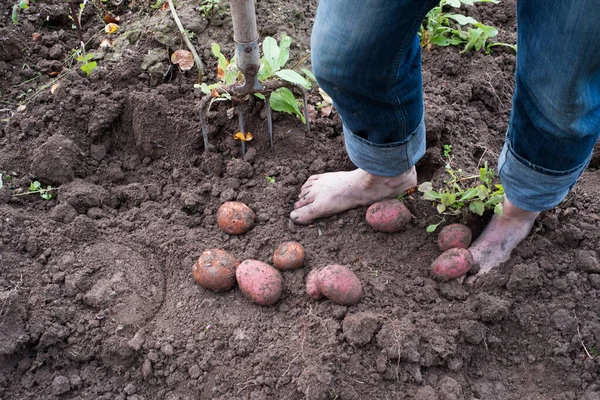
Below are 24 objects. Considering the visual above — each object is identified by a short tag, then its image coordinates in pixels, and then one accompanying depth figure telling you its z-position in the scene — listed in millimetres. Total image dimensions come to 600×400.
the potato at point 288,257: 2043
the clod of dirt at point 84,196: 2303
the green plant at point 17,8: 3105
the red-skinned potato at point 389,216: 2129
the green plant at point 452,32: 2842
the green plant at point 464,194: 2066
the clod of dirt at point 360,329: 1804
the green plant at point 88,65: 2674
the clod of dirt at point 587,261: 1976
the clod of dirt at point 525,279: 1946
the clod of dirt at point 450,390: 1711
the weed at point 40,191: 2352
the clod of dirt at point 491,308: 1865
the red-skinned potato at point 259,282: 1941
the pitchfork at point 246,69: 2082
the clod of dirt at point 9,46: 2996
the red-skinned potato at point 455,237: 2068
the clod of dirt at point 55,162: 2389
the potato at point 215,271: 1982
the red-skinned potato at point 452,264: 1984
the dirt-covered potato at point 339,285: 1895
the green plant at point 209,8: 2893
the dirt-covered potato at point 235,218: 2193
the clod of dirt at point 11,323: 1826
